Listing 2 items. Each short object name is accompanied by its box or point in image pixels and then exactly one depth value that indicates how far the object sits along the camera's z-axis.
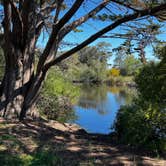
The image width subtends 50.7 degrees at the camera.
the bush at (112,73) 36.16
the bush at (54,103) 6.88
